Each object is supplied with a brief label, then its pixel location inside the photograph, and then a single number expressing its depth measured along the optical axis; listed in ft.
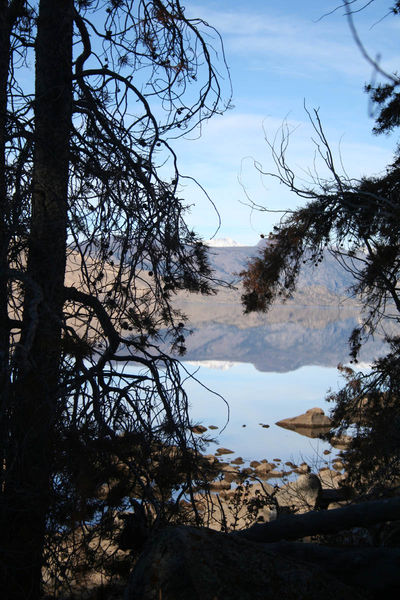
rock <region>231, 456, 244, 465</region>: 56.09
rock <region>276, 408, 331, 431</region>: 78.28
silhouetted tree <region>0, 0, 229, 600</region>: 13.75
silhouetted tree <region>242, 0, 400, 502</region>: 23.94
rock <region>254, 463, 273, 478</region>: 53.10
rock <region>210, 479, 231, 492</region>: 46.84
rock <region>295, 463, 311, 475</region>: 54.29
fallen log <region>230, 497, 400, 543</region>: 11.65
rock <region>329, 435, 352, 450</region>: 63.46
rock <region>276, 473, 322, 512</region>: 38.65
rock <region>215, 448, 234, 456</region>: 60.21
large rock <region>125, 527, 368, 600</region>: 9.41
